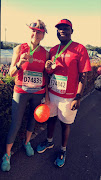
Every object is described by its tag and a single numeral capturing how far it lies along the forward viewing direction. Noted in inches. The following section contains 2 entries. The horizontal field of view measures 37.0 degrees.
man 94.9
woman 87.1
